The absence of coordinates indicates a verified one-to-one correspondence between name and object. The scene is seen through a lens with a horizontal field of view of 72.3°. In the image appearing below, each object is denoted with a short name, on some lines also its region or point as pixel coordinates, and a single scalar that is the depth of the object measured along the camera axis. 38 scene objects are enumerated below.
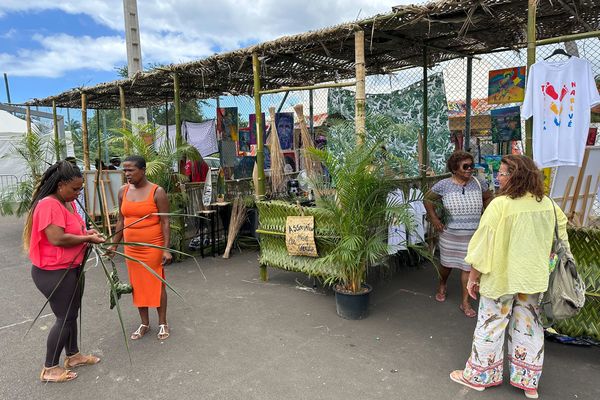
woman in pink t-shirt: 2.89
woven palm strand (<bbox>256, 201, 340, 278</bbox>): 4.39
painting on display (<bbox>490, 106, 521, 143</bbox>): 6.12
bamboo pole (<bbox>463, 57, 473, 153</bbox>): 6.45
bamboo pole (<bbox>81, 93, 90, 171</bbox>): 7.97
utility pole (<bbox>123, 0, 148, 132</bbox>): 10.54
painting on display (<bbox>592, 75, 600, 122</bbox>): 4.89
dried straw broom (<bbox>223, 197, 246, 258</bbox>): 6.69
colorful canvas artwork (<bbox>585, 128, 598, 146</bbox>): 4.86
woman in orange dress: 3.59
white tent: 16.67
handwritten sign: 4.45
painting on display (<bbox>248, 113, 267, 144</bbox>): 8.90
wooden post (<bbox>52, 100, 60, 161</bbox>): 8.88
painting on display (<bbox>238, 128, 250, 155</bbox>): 9.55
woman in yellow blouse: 2.57
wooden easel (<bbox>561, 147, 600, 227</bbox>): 3.68
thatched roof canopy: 4.12
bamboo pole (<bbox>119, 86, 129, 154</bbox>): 6.67
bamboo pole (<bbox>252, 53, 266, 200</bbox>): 5.29
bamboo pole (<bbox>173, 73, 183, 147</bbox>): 6.64
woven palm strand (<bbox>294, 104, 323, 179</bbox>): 5.19
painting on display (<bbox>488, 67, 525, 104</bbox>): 5.65
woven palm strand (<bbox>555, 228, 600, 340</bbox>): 3.07
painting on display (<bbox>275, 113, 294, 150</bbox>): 7.95
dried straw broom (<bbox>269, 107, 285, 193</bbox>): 5.98
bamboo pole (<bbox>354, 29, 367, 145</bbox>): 4.16
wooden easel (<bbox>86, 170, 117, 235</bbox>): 7.33
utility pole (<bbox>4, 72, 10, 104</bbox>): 22.20
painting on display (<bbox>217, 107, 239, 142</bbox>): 9.38
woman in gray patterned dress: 4.04
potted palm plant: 3.81
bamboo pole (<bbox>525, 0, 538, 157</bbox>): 3.21
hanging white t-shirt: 3.18
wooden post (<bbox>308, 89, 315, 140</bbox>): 8.45
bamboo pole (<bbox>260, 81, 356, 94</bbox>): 4.38
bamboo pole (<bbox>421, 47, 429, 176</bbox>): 6.15
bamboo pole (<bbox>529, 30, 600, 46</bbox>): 2.98
